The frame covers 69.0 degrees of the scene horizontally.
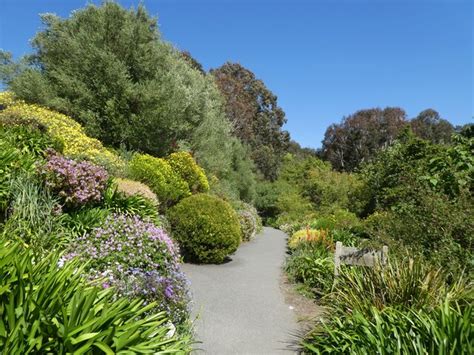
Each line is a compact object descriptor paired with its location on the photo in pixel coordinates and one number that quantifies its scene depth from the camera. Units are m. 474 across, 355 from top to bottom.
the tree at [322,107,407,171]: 37.94
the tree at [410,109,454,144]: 40.78
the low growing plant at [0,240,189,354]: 2.30
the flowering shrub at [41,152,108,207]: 6.00
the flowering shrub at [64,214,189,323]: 4.19
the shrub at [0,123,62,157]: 7.34
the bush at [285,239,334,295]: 7.35
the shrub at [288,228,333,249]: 9.89
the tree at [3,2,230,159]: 12.23
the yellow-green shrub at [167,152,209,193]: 12.93
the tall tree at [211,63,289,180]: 32.84
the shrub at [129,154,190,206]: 10.04
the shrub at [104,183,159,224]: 7.04
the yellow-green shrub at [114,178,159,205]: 8.06
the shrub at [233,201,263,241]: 14.68
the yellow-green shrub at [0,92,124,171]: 8.89
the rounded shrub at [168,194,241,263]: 8.92
